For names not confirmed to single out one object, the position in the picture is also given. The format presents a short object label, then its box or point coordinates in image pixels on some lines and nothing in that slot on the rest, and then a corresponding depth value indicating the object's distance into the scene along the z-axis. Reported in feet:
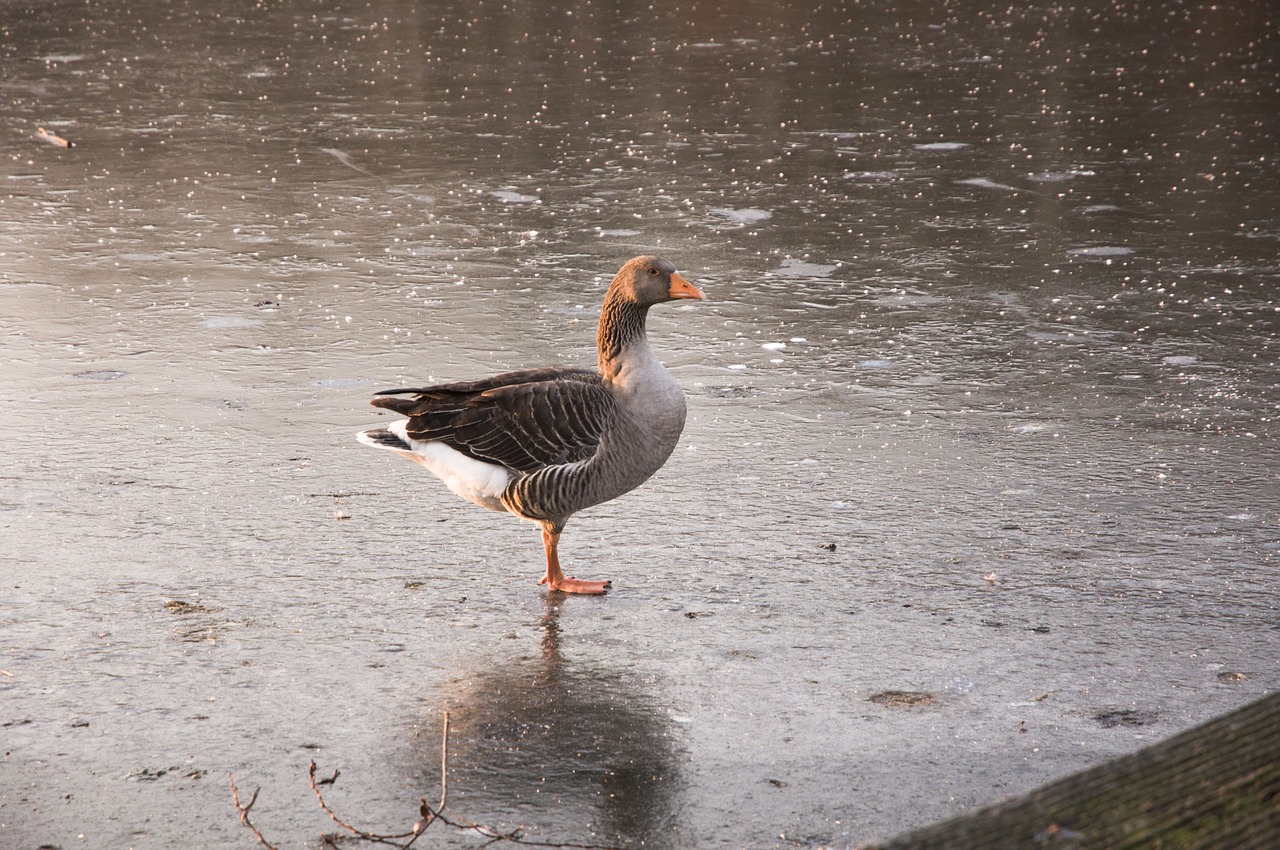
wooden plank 9.82
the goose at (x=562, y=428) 31.40
